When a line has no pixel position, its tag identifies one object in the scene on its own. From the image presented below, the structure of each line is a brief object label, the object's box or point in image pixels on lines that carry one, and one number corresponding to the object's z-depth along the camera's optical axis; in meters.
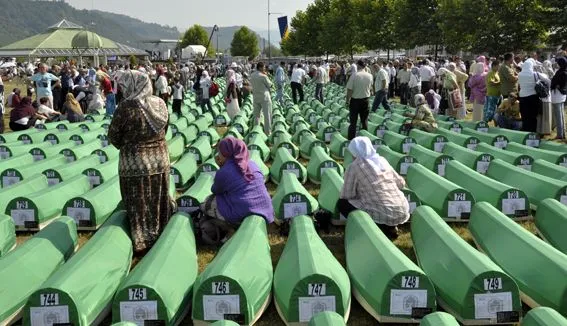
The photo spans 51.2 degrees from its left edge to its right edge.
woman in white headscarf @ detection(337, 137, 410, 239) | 6.09
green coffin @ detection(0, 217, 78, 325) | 4.46
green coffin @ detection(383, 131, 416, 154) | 10.95
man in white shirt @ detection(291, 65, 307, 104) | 19.78
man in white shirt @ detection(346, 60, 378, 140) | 11.92
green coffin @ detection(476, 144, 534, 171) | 8.80
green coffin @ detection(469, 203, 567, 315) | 4.33
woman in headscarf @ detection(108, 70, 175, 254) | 5.78
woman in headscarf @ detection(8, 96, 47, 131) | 13.41
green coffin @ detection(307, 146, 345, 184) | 8.85
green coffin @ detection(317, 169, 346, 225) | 6.82
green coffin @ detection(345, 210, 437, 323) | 4.28
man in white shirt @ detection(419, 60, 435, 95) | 18.41
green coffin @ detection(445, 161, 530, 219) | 6.79
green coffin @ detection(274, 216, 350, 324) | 4.27
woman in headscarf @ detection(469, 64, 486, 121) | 14.49
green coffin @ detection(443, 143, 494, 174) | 9.00
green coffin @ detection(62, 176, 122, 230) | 6.76
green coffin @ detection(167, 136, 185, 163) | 10.88
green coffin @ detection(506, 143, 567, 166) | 8.72
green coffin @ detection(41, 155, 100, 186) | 8.45
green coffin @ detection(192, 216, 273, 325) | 4.27
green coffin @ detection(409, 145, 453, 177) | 8.93
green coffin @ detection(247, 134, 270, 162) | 10.36
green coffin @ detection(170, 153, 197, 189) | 8.80
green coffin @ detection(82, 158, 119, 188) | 8.55
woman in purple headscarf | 5.98
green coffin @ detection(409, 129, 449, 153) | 10.88
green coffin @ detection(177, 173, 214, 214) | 6.67
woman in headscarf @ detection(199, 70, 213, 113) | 18.05
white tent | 79.51
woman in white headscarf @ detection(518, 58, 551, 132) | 11.61
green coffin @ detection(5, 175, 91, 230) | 6.78
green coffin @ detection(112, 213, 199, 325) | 4.20
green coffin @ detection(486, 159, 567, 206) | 6.89
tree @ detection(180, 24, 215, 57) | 118.56
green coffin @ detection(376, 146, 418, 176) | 9.15
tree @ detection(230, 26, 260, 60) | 106.88
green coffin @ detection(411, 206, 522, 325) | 4.21
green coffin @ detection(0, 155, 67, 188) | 8.40
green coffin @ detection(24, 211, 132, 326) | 4.13
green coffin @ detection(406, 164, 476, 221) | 6.80
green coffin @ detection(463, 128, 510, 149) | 10.66
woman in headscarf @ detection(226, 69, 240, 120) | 16.55
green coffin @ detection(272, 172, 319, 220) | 6.75
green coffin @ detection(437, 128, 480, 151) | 10.83
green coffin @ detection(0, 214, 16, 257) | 5.85
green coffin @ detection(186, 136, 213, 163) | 10.55
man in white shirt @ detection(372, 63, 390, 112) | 15.40
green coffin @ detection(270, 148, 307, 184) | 8.90
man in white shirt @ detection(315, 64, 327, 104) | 20.44
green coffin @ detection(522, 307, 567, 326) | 3.51
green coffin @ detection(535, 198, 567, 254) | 5.67
